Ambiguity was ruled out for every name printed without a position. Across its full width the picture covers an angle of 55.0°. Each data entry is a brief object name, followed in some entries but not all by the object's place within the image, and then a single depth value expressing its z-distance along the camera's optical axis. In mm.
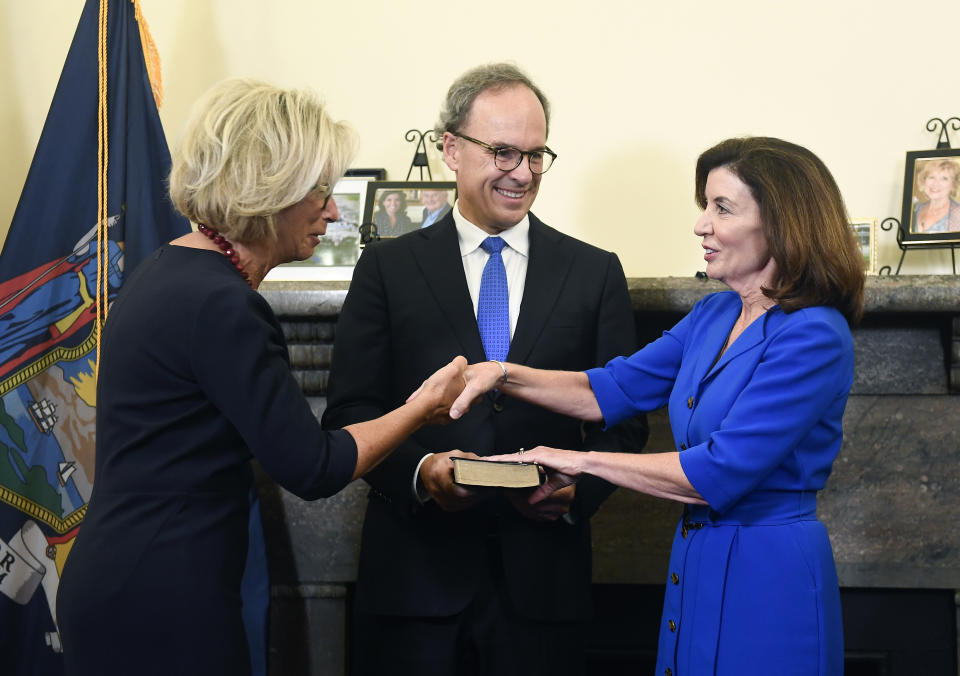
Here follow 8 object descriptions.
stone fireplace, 2662
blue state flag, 2633
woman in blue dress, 1689
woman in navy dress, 1514
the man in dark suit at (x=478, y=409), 2025
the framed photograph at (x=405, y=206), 2842
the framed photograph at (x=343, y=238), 2930
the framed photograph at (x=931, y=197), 2693
